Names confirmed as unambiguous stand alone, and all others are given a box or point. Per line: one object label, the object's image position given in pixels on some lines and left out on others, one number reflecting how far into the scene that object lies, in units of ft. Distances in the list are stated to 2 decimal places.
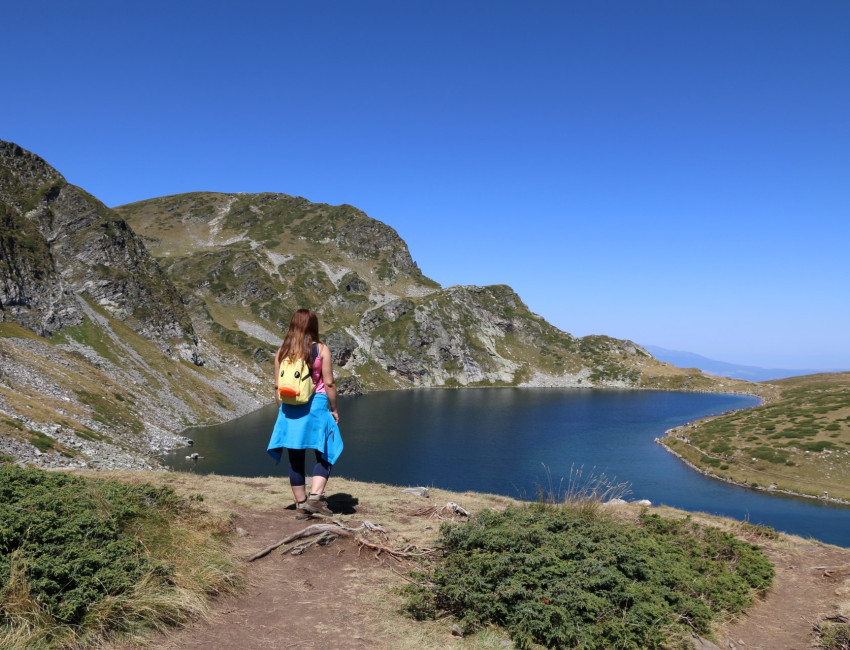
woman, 34.22
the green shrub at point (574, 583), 21.16
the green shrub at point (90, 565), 17.64
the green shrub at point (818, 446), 227.81
